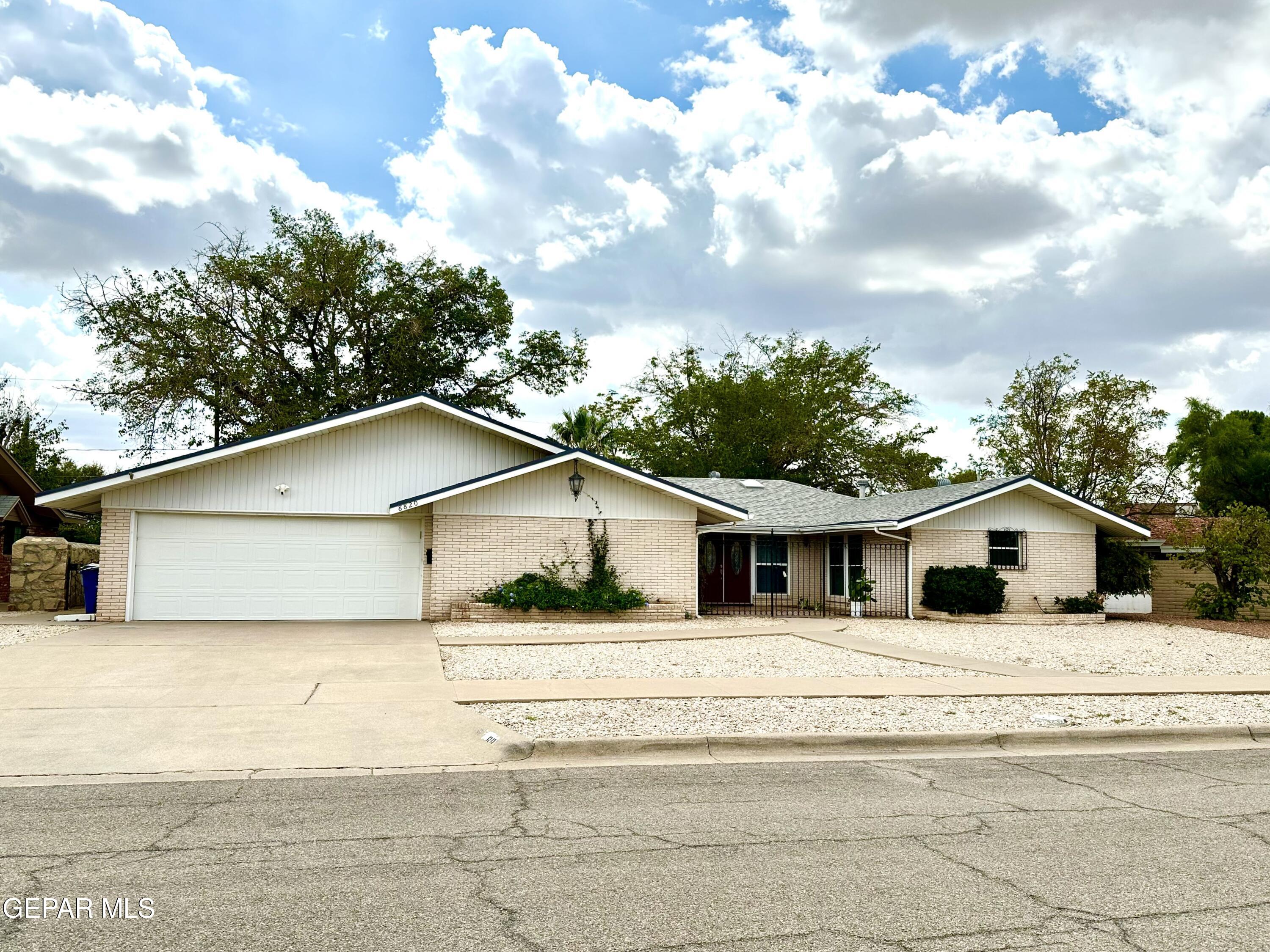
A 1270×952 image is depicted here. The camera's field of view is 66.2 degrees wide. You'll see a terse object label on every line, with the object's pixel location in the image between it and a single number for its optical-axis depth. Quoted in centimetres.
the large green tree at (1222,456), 3944
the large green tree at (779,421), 4853
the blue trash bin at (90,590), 2080
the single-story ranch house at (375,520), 2000
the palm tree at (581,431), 3706
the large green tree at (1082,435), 4056
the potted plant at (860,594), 2480
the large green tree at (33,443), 4769
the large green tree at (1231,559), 2341
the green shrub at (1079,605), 2511
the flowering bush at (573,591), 2048
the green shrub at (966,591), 2389
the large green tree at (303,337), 3500
